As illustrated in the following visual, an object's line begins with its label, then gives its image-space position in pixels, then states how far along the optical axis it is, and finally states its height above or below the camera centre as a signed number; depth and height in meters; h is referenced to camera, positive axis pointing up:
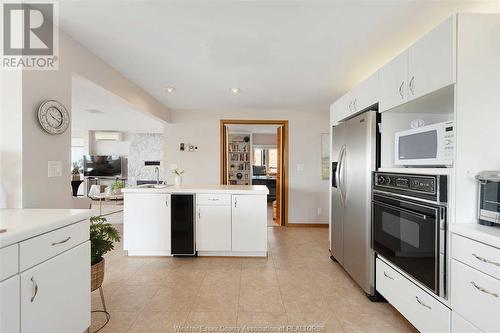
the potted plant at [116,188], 4.90 -0.48
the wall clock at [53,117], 1.73 +0.37
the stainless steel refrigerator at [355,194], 2.06 -0.28
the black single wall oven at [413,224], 1.37 -0.40
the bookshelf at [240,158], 7.27 +0.21
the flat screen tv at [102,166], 7.91 -0.05
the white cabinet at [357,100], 2.10 +0.66
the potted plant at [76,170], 6.18 -0.15
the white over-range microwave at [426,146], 1.40 +0.13
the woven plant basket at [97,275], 1.74 -0.83
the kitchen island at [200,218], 2.96 -0.67
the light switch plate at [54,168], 1.80 -0.03
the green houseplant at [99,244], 1.77 -0.62
